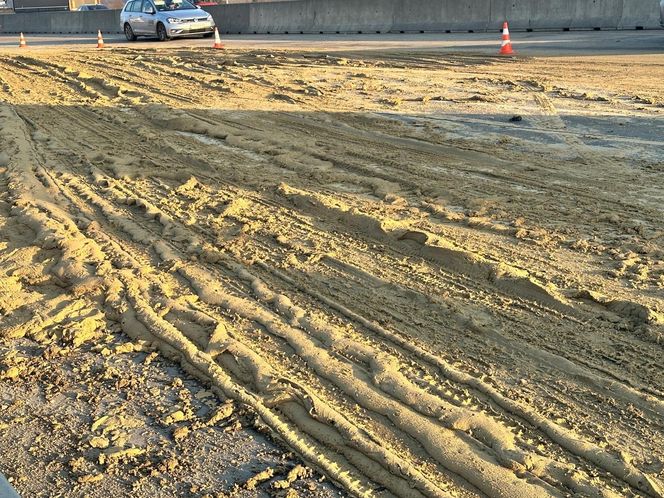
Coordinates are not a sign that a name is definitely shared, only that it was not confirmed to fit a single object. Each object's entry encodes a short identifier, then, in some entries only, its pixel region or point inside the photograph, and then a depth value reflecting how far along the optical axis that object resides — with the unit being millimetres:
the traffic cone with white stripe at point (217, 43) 23453
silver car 28250
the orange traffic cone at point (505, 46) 17594
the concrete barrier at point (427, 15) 21516
